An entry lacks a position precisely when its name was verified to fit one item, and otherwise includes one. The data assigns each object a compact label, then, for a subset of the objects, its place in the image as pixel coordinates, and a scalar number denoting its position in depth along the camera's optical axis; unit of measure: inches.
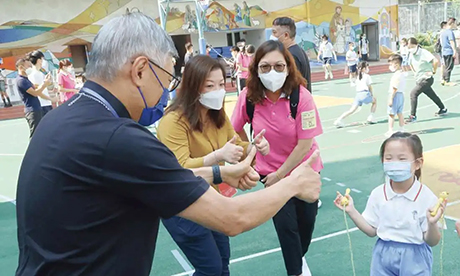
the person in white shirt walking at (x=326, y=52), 848.9
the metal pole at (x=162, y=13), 467.7
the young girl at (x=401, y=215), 99.2
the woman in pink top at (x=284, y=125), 126.3
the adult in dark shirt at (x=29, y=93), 320.1
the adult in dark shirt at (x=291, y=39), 169.5
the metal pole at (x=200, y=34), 508.7
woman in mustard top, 106.3
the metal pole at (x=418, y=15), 1189.3
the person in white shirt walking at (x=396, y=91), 302.0
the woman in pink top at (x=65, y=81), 441.1
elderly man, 52.7
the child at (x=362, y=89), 357.1
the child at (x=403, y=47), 662.3
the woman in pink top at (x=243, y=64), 538.3
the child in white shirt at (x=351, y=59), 745.0
